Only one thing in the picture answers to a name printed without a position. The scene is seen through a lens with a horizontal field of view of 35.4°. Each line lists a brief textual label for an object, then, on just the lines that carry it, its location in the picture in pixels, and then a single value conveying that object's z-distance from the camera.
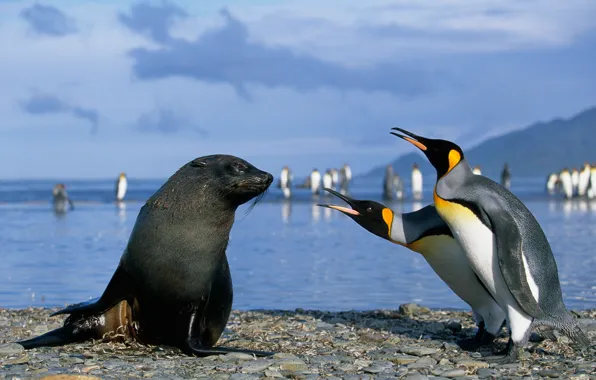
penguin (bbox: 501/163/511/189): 41.38
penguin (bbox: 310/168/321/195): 40.62
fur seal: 5.45
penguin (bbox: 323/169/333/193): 42.44
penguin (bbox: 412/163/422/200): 38.53
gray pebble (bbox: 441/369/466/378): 4.96
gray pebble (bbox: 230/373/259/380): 4.69
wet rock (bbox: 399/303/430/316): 7.70
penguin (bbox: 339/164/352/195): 41.78
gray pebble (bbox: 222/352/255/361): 5.17
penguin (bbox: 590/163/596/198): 38.49
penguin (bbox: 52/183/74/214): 31.05
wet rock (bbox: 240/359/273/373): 4.88
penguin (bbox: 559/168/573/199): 38.03
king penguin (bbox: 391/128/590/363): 5.44
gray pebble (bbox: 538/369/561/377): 4.98
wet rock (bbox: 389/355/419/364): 5.29
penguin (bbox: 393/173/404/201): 38.12
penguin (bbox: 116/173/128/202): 35.88
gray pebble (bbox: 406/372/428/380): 4.78
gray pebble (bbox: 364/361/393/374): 4.97
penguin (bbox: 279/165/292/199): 38.31
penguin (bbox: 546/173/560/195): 44.72
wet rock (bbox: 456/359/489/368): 5.29
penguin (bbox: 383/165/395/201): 37.28
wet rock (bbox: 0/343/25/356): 5.22
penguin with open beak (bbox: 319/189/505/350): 6.07
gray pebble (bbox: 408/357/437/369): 5.20
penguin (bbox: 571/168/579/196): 41.44
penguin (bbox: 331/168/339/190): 45.67
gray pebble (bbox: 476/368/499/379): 5.03
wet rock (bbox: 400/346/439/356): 5.60
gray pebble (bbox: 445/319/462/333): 6.86
